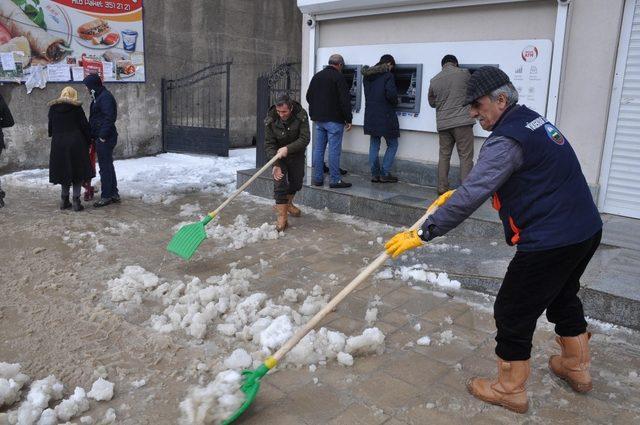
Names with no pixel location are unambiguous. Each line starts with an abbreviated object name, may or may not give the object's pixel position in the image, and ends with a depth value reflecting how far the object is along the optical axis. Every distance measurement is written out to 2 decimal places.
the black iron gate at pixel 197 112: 12.31
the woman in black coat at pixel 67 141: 7.53
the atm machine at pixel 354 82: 8.71
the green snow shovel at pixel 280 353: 3.10
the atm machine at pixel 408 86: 8.03
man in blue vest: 2.89
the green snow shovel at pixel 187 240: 5.49
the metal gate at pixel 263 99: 9.84
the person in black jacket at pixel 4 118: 7.80
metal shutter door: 6.15
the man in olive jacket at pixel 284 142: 6.67
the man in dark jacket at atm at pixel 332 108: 7.99
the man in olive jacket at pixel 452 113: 7.11
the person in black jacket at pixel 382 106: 7.93
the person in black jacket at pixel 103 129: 7.79
